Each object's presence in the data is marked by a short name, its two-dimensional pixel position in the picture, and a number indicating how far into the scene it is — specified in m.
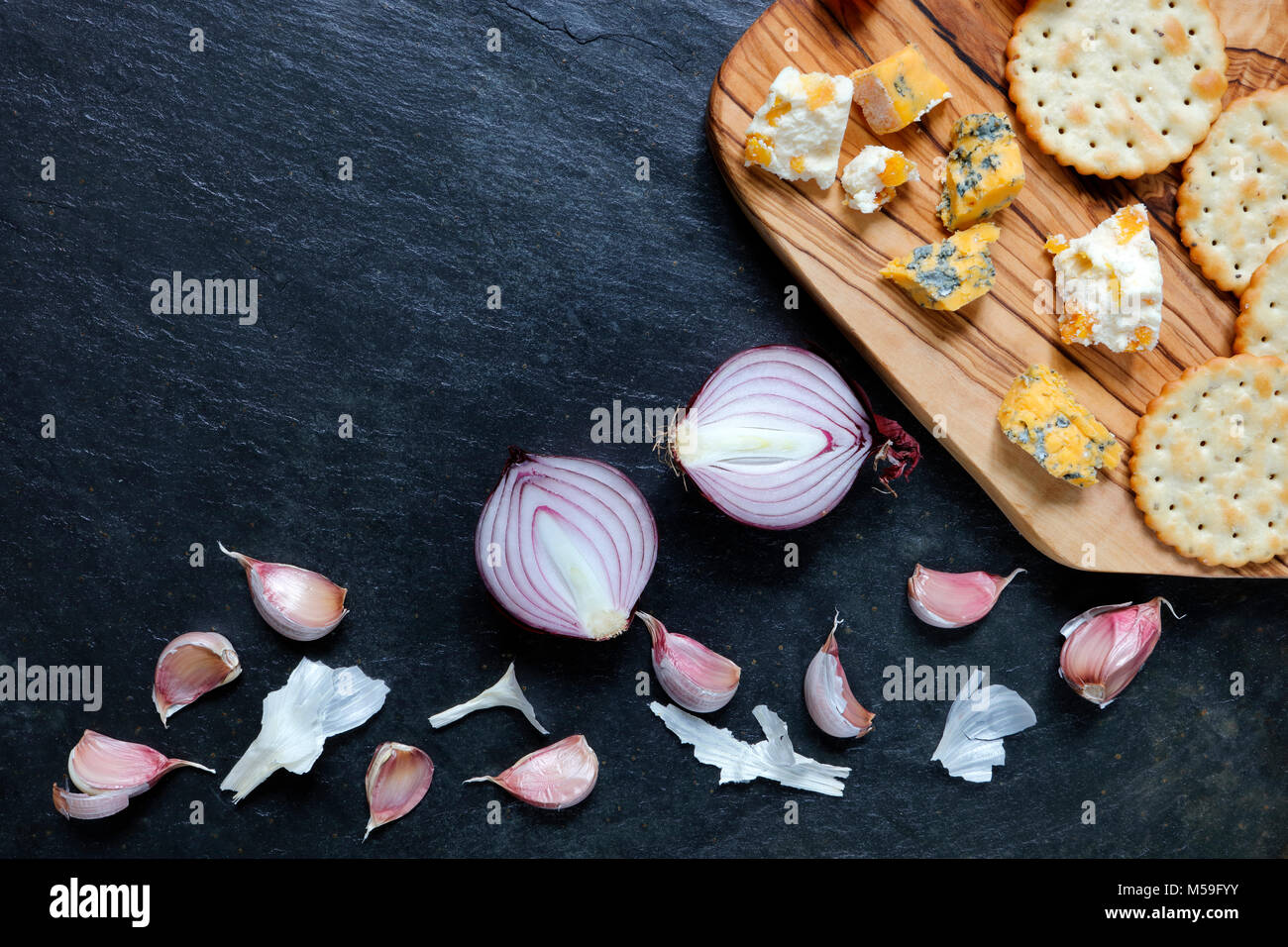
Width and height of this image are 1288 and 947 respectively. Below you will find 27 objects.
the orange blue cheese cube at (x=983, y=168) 0.53
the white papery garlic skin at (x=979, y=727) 0.56
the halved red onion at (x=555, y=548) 0.54
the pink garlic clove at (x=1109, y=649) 0.56
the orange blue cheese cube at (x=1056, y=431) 0.53
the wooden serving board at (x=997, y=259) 0.54
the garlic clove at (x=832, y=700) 0.56
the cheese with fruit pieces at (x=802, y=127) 0.53
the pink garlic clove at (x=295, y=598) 0.55
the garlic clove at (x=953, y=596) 0.56
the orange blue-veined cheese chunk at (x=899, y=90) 0.53
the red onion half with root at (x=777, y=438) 0.54
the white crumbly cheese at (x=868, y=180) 0.53
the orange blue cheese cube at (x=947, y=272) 0.53
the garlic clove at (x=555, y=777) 0.55
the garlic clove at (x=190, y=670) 0.55
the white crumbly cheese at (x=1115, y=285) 0.53
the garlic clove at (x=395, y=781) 0.55
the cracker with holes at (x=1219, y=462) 0.55
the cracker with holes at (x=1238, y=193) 0.55
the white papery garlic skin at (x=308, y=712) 0.55
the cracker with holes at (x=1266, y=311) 0.55
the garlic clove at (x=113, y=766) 0.55
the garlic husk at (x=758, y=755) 0.56
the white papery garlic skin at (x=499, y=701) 0.55
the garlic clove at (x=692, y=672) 0.55
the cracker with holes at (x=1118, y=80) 0.54
